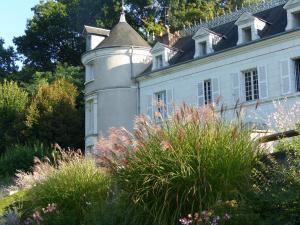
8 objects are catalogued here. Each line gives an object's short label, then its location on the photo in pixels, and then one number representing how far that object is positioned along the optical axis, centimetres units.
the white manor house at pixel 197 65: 2027
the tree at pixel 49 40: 4078
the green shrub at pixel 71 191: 782
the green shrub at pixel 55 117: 3055
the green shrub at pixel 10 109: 3203
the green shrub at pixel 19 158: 2478
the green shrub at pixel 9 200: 1132
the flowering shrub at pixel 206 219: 537
